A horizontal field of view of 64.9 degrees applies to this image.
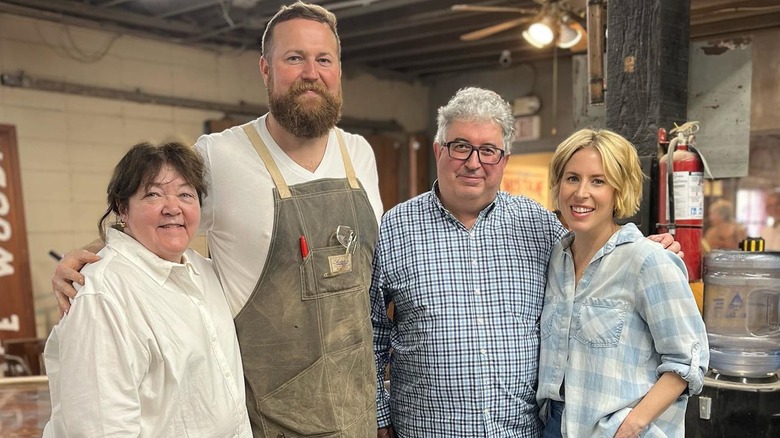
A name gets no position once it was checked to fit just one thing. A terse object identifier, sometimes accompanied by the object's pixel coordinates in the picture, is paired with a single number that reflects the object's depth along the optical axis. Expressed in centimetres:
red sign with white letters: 496
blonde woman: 154
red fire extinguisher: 223
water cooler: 232
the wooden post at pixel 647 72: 239
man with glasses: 179
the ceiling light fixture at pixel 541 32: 469
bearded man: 169
